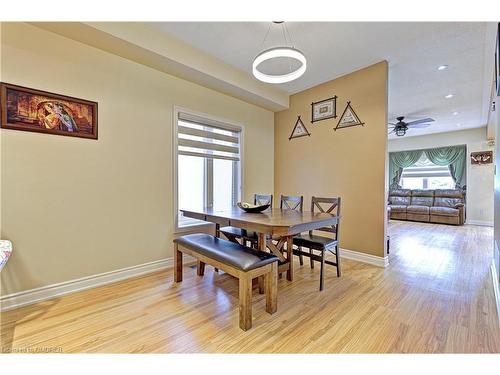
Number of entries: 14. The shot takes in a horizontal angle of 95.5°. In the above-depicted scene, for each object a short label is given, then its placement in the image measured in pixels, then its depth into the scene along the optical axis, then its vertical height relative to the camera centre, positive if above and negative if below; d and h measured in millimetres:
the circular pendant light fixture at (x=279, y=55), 2061 +1162
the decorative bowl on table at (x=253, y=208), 2576 -294
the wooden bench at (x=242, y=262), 1684 -656
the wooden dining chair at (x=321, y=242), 2406 -666
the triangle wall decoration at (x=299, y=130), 4039 +952
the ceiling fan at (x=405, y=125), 5023 +1342
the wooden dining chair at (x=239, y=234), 2721 -645
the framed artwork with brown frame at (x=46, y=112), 1953 +639
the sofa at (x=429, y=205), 6145 -644
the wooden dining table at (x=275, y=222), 1837 -355
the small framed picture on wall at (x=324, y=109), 3599 +1207
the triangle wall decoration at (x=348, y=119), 3322 +966
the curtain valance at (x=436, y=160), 6586 +753
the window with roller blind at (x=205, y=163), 3191 +291
